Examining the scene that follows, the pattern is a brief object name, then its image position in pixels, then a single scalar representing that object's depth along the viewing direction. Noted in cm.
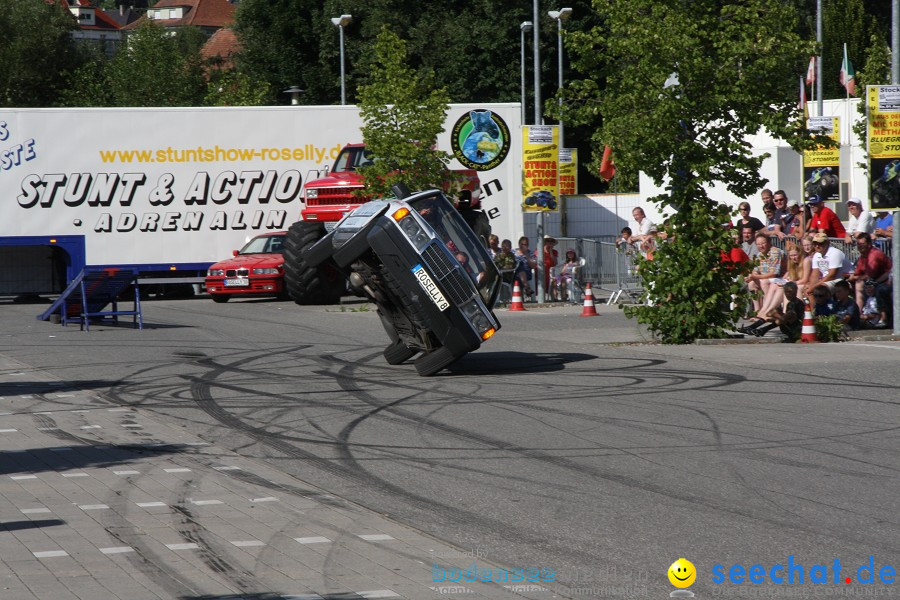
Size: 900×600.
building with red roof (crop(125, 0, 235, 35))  16312
